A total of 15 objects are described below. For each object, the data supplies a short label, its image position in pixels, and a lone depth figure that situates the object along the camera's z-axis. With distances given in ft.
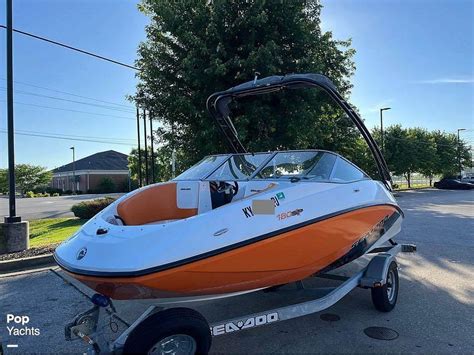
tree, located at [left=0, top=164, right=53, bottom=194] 182.84
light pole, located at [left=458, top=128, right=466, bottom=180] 163.61
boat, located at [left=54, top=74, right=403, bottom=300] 10.23
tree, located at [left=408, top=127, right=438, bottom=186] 125.48
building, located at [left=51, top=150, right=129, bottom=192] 218.18
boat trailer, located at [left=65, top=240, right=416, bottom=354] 9.59
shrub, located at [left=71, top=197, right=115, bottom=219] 47.37
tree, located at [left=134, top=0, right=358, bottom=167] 32.83
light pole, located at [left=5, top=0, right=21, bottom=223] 26.55
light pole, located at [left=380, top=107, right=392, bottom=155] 112.92
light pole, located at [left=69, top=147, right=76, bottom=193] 215.06
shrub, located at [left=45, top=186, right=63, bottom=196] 178.62
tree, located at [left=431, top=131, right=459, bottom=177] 150.10
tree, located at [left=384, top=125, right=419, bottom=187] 119.24
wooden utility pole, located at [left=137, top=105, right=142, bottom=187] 65.81
